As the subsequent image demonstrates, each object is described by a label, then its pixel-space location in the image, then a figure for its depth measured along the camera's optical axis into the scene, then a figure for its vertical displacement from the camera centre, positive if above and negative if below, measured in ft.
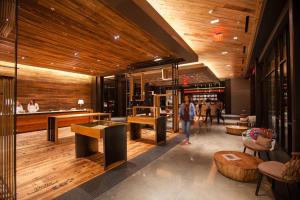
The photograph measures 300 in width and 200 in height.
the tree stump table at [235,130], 21.26 -4.29
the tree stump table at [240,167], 9.09 -4.21
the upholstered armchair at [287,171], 6.59 -3.40
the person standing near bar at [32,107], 24.60 -0.94
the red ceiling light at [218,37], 15.50 +6.72
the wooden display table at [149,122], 17.64 -3.15
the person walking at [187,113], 17.37 -1.50
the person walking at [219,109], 32.63 -1.98
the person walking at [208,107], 30.90 -1.58
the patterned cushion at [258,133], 12.62 -2.87
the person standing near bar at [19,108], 23.25 -1.04
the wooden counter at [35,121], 22.59 -3.15
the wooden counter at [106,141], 11.10 -3.37
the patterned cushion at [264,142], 10.84 -3.14
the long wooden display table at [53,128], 18.34 -3.39
